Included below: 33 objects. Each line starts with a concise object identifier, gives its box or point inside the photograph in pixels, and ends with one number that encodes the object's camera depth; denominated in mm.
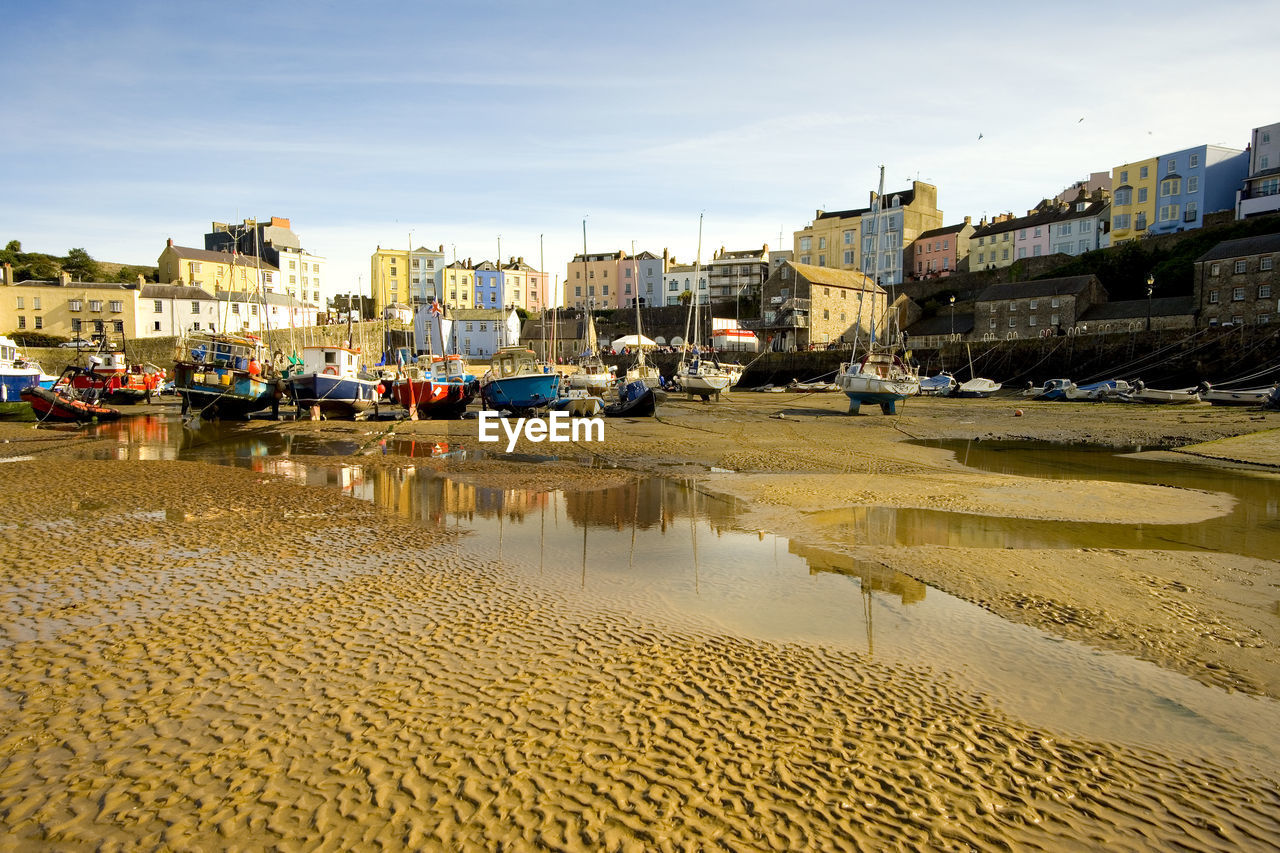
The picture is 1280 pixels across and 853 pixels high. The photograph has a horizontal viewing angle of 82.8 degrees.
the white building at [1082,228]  68125
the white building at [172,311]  64875
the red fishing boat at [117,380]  33094
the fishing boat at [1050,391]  39781
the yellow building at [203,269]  73312
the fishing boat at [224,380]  28156
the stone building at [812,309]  64875
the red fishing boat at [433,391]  30109
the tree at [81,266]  71875
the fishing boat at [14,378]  30673
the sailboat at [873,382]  31391
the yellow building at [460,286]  95188
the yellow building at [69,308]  61062
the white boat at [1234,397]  31516
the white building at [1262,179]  54812
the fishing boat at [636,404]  31344
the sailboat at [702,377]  42094
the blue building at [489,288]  96125
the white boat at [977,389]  44781
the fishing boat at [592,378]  38969
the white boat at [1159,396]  33906
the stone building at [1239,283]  44312
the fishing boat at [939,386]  46281
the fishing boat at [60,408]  25844
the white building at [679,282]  93750
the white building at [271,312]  69438
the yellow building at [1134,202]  65375
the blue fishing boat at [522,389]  30219
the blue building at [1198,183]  62406
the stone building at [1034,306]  53969
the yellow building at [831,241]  82875
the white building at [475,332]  78438
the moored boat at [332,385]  28938
